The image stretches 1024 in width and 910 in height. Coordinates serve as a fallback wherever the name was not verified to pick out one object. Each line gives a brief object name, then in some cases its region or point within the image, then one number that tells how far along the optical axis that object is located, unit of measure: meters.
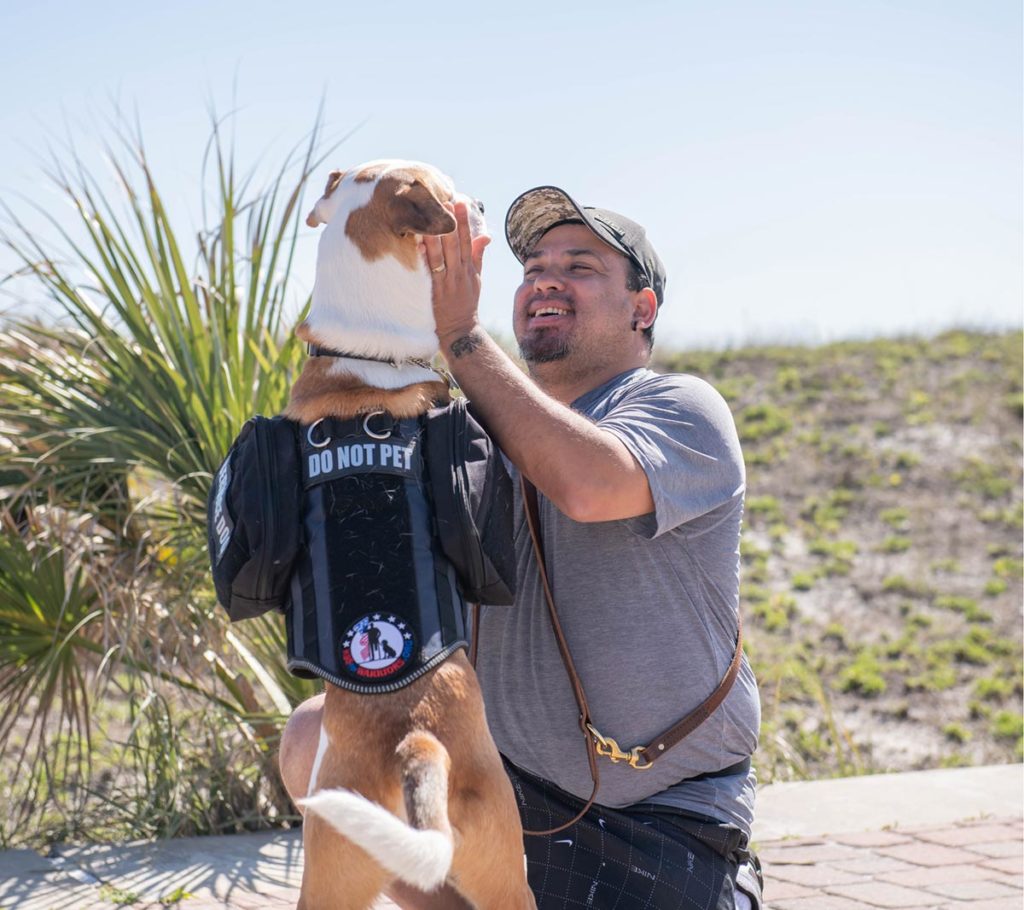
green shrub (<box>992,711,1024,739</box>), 8.91
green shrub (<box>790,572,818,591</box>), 11.30
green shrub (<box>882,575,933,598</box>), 11.12
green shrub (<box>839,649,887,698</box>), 9.63
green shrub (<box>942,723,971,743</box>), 8.92
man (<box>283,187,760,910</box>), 2.68
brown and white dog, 2.07
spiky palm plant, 4.78
